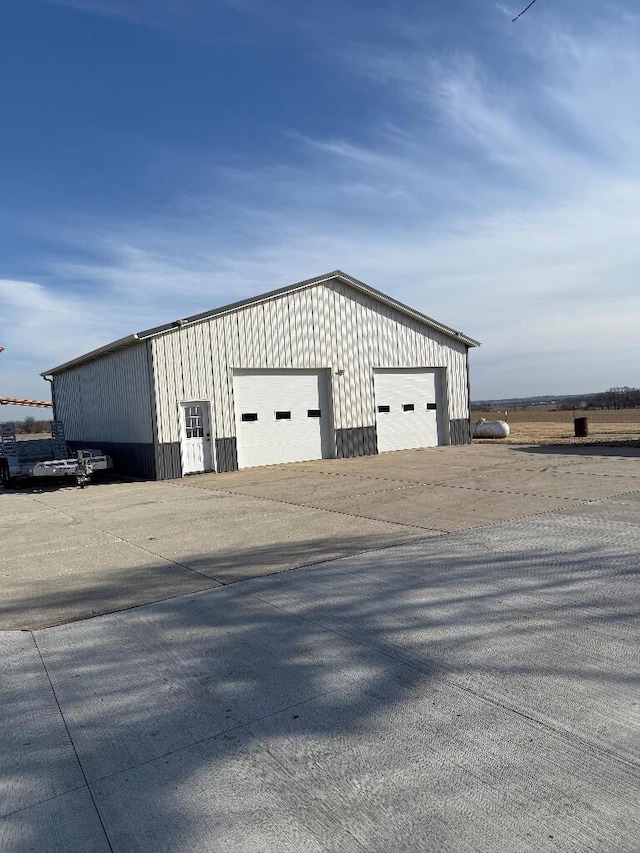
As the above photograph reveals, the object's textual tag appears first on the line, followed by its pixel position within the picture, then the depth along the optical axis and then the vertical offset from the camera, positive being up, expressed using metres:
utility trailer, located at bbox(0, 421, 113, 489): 14.82 -0.52
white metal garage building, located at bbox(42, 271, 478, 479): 16.33 +1.32
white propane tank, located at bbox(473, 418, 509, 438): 27.47 -0.57
